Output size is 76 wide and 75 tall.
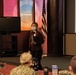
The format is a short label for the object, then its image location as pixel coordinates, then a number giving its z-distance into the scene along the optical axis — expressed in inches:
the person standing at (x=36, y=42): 280.7
